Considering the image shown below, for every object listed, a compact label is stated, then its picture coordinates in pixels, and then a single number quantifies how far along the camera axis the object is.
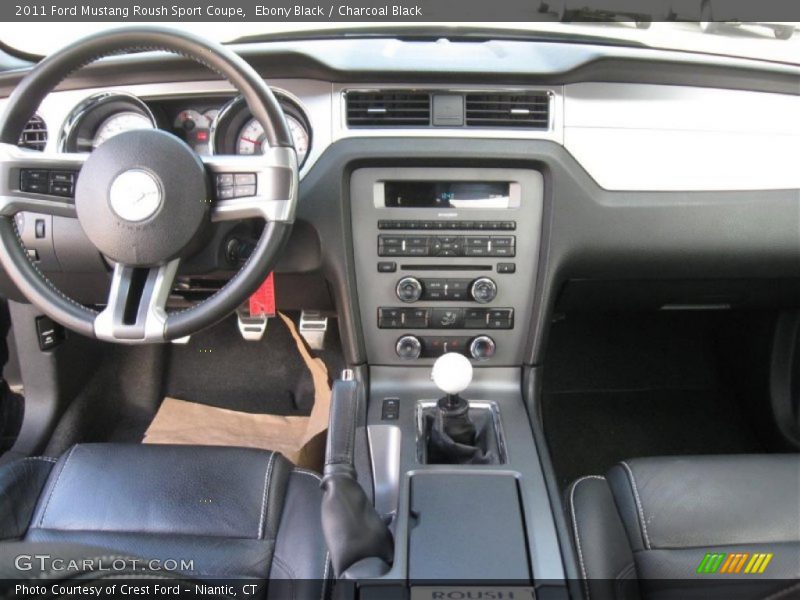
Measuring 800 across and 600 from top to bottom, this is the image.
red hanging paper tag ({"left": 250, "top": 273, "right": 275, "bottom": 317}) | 1.69
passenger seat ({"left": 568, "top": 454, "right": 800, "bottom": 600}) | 1.24
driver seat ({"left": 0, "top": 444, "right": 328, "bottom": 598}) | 1.27
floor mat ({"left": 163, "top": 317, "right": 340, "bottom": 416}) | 2.39
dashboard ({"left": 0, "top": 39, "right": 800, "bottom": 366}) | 1.57
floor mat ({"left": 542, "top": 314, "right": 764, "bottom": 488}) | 2.31
